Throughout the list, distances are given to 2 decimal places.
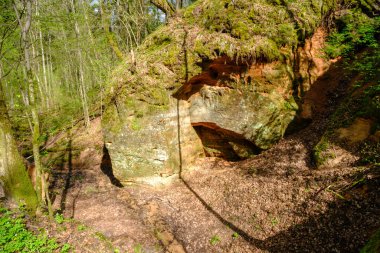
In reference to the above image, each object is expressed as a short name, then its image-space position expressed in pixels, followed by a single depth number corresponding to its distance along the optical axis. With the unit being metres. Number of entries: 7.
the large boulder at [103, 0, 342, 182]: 7.40
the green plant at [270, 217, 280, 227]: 4.96
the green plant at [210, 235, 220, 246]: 5.21
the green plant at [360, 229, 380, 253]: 2.31
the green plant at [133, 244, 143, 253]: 5.06
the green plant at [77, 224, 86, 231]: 5.51
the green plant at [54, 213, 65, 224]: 5.58
